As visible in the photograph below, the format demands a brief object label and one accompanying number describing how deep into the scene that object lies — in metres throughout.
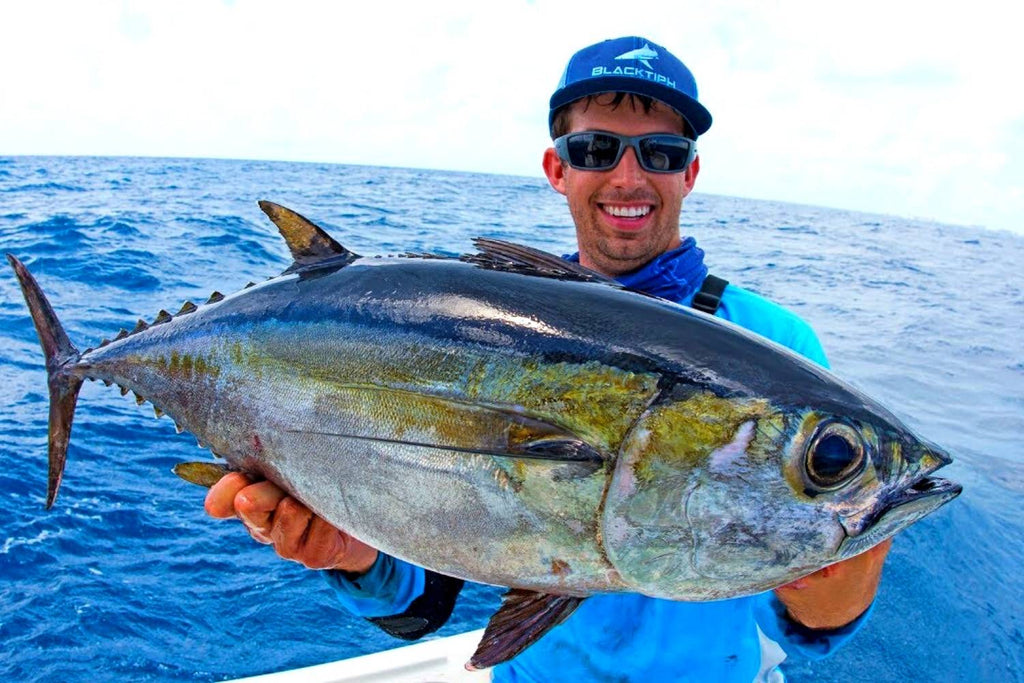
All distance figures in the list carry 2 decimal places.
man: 0.74
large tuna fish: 0.60
